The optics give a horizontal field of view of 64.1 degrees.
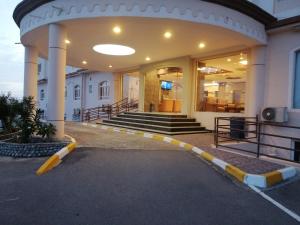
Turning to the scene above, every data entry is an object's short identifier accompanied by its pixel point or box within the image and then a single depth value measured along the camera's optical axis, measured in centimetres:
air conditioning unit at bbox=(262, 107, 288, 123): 841
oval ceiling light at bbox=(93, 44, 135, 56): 1109
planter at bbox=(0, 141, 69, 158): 664
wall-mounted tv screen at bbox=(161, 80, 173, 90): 1900
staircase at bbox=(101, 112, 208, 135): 1074
